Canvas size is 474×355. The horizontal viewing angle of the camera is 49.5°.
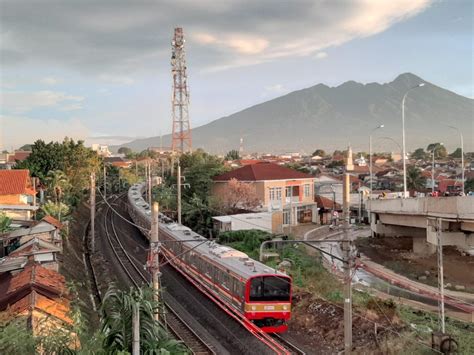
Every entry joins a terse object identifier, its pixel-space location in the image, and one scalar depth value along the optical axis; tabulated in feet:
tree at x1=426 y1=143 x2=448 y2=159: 549.99
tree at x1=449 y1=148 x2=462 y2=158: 562.46
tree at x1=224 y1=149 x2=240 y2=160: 508.57
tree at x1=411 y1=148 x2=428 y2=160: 602.24
